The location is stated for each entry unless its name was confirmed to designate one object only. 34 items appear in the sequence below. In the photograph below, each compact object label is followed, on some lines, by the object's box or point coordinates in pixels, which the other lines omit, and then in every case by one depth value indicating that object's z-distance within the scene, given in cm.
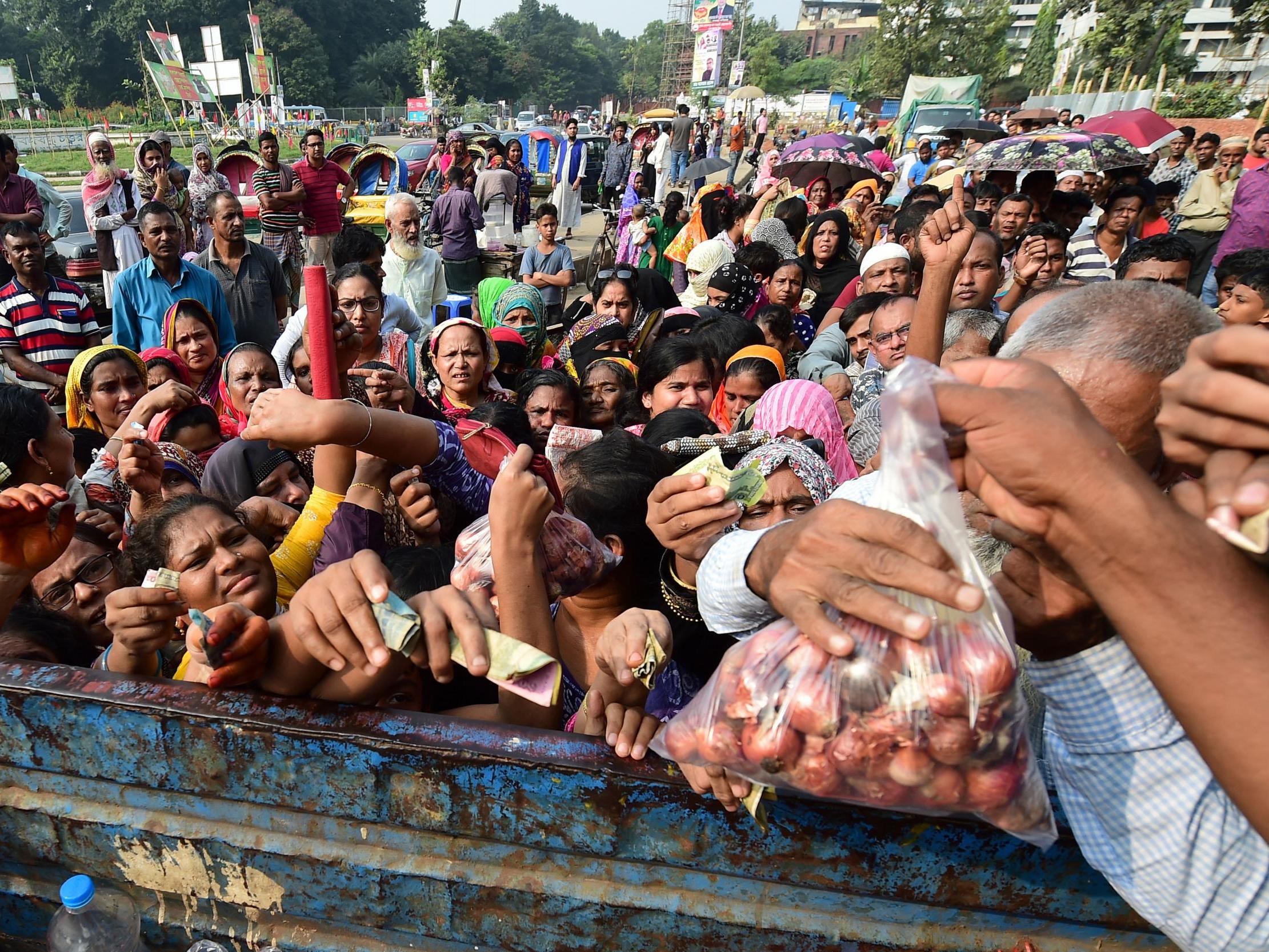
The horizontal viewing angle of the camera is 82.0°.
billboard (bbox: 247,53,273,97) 3727
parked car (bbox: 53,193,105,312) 680
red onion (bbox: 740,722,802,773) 99
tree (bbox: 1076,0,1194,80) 3450
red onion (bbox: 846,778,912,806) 99
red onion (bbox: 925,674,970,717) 91
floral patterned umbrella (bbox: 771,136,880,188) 1104
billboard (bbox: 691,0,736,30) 5738
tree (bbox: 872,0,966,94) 5034
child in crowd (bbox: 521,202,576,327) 710
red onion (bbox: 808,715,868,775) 96
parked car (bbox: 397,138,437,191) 1695
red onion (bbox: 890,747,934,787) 94
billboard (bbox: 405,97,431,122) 5188
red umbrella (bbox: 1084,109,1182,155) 1283
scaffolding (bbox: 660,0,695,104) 9519
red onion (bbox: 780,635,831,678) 98
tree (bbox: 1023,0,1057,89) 5412
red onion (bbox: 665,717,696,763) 113
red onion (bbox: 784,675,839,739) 96
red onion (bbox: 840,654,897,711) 94
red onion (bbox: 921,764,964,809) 97
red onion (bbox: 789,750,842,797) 99
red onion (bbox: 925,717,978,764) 93
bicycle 1013
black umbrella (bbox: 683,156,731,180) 1217
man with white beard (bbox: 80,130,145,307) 629
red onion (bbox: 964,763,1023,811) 98
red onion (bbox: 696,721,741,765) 104
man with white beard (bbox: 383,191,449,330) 561
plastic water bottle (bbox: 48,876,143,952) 156
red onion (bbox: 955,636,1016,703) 91
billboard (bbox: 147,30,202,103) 1834
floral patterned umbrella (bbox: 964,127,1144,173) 695
